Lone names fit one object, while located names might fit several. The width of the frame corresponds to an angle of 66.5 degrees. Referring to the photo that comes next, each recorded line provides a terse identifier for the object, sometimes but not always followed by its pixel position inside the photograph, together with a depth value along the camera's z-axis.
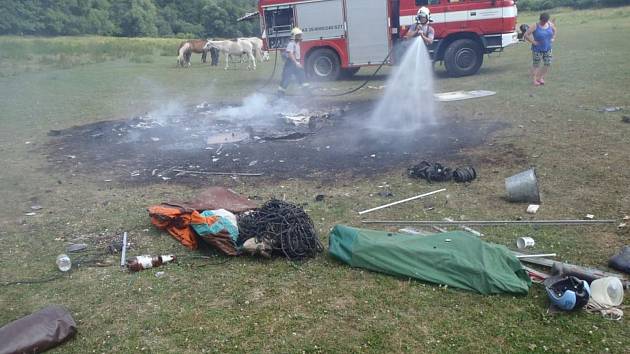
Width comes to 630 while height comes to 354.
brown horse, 24.64
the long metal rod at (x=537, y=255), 4.05
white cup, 4.27
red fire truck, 13.09
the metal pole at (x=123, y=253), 4.54
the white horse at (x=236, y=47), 21.48
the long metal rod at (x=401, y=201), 5.37
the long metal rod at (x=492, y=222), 4.64
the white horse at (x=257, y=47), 23.48
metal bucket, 5.17
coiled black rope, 4.39
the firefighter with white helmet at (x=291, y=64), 12.45
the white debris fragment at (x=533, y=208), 5.02
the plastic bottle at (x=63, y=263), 4.42
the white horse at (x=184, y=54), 23.12
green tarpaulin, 3.65
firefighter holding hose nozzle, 10.74
